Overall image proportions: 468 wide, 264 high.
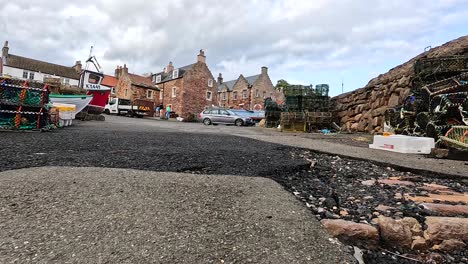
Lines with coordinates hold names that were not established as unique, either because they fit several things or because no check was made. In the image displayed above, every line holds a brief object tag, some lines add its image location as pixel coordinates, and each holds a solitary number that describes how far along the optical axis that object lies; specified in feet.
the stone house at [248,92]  140.56
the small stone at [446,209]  7.96
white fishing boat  41.56
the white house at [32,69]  157.89
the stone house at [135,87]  135.54
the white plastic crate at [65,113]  32.41
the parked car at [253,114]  95.91
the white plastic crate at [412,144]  19.93
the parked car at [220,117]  84.07
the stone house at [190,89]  127.24
